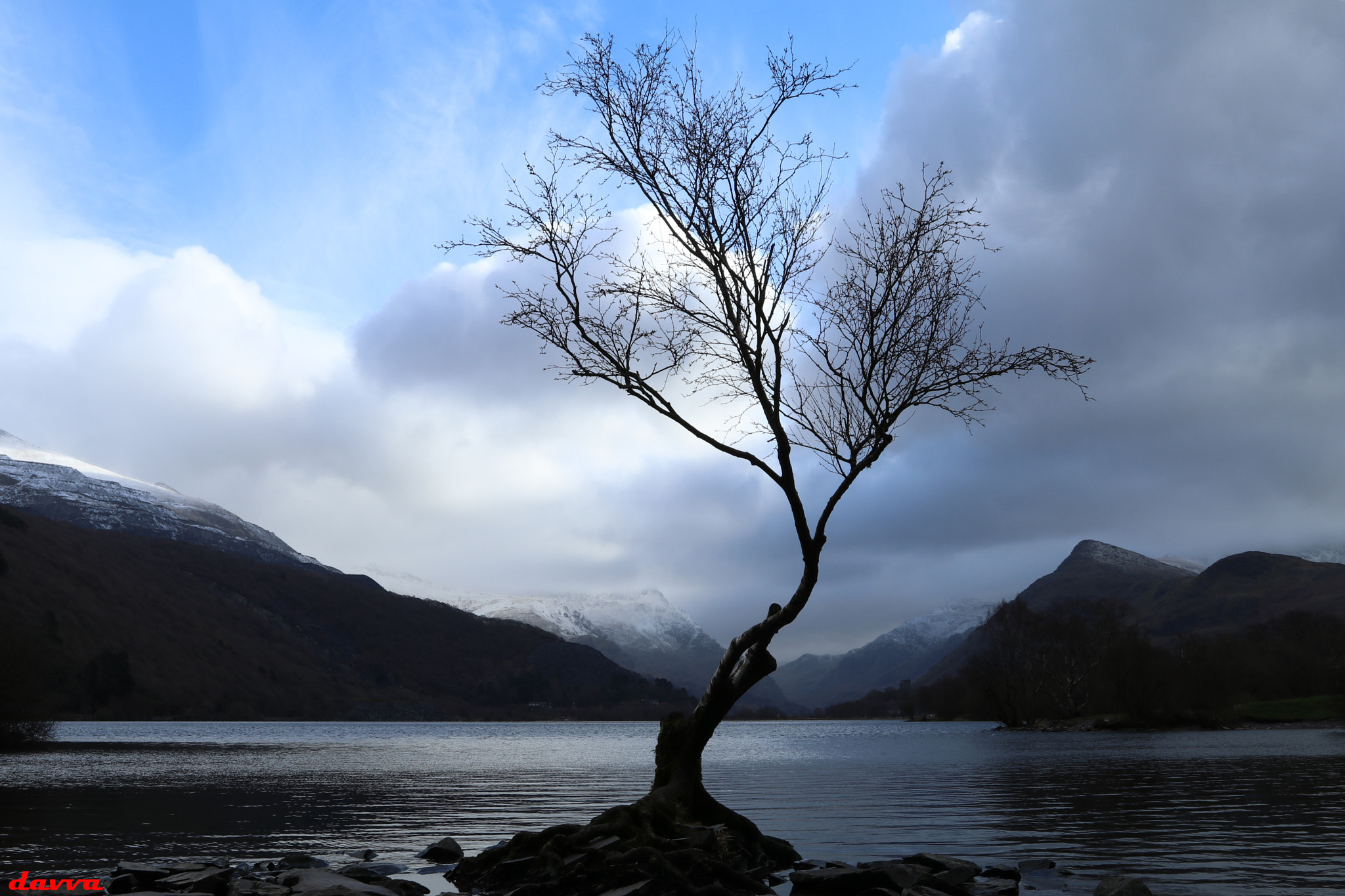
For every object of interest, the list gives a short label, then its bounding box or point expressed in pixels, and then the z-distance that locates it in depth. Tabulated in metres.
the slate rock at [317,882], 16.03
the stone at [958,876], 17.30
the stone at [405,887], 17.33
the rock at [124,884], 17.17
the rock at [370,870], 18.64
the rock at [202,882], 16.23
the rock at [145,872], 17.48
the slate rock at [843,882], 17.30
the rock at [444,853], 22.38
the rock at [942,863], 18.67
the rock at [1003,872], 18.72
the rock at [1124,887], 15.73
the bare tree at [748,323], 20.67
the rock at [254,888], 15.77
